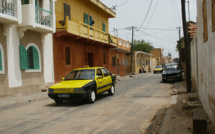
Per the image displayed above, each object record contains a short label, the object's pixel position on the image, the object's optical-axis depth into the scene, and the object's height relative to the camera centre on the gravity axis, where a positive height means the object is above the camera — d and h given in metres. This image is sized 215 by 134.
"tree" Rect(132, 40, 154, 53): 73.12 +6.57
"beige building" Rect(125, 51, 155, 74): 44.31 +0.86
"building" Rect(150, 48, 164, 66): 82.12 +4.76
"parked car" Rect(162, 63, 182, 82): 18.86 -0.94
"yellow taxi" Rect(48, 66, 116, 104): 8.57 -0.83
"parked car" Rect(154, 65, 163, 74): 40.02 -0.92
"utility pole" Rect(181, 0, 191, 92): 11.30 +1.01
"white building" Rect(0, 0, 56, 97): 12.02 +1.47
